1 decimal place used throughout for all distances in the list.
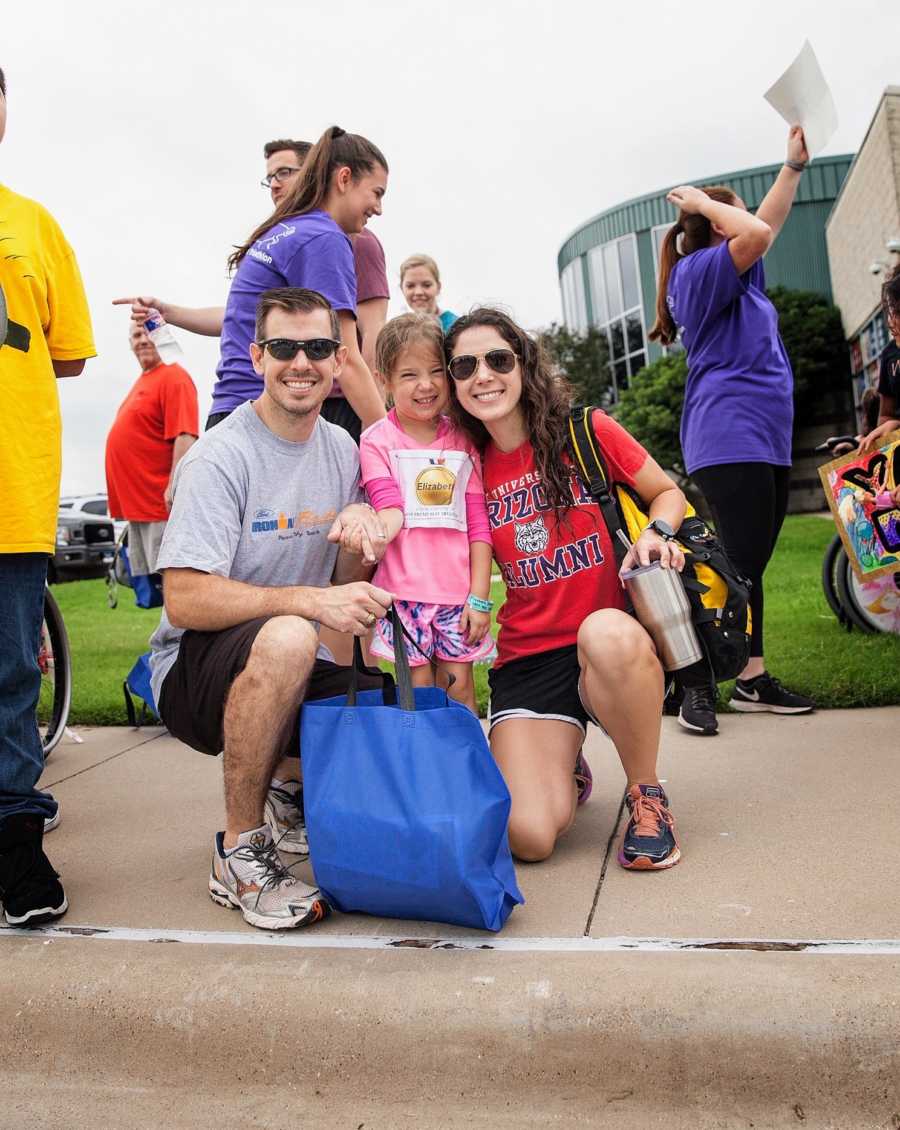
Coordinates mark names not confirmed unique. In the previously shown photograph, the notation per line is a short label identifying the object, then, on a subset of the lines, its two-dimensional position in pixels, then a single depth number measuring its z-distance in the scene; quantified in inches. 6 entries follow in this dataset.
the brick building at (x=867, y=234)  624.7
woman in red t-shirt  118.9
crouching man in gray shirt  107.0
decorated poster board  173.6
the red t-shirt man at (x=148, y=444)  235.5
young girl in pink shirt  130.6
